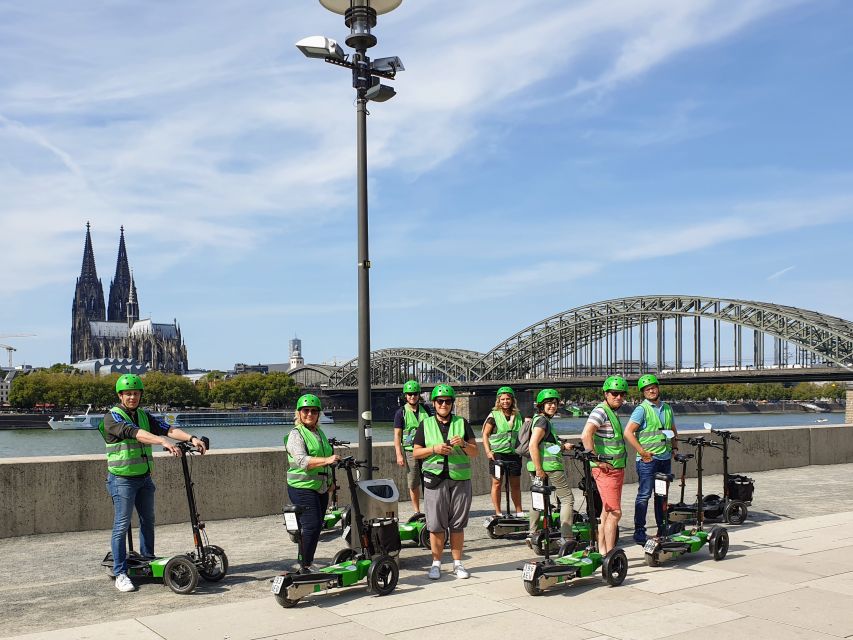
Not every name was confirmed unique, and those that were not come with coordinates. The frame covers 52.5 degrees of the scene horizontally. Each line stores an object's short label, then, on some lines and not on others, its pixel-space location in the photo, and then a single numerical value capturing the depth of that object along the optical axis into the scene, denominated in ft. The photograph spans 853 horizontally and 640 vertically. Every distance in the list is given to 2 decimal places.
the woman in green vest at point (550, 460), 28.35
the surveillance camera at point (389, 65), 30.81
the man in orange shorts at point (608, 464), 26.37
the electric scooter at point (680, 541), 27.71
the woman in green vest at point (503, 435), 33.50
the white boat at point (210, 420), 322.14
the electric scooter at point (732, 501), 36.60
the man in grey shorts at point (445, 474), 25.71
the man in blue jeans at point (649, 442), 29.01
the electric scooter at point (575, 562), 23.93
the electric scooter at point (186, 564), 24.18
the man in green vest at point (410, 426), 33.91
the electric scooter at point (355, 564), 22.54
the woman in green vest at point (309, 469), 24.34
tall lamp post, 29.81
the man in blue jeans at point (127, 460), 24.64
